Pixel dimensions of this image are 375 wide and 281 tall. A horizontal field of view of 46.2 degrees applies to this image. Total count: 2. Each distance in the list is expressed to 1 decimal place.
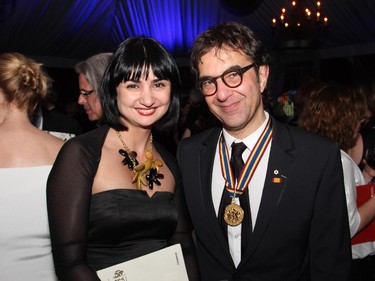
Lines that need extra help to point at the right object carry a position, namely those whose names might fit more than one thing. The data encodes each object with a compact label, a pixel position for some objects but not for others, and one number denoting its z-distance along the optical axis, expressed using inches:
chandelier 294.4
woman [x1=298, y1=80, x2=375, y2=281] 103.2
